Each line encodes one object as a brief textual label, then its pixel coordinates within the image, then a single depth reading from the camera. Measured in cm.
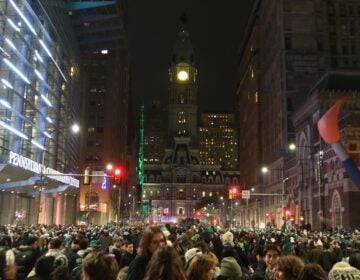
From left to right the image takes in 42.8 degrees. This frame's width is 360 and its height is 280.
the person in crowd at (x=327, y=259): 1202
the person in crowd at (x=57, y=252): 862
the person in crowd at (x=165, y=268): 514
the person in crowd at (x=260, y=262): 900
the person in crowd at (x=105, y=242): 1659
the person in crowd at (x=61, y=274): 708
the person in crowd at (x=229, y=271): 877
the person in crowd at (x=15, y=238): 1789
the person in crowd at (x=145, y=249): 662
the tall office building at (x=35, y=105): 4600
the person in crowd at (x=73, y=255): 1123
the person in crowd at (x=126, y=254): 1162
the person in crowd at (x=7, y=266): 763
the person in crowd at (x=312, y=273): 551
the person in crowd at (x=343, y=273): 597
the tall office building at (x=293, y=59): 8469
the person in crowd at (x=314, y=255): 1195
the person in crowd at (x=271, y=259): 992
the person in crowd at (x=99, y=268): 557
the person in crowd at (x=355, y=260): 1116
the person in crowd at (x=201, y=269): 580
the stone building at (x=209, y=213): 16788
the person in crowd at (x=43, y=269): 764
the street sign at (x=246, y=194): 5901
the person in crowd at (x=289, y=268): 643
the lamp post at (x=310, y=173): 6220
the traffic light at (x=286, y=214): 6488
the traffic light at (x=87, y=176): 3381
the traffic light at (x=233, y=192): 5449
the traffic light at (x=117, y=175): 3534
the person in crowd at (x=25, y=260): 1041
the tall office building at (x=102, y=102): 8950
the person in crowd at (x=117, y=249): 1281
